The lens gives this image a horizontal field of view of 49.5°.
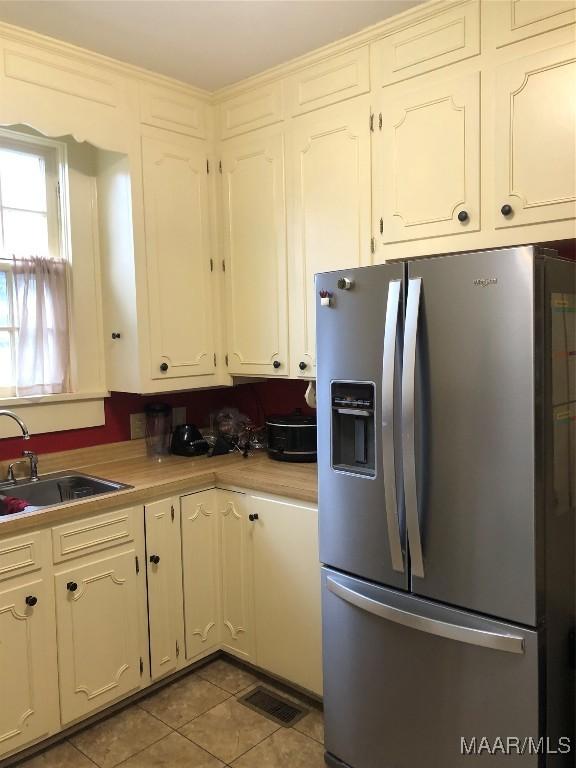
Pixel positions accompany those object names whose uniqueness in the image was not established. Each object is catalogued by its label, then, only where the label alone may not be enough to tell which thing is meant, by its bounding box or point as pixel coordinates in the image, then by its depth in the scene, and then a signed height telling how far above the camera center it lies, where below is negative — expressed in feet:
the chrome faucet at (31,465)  8.13 -1.25
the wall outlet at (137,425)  9.77 -0.91
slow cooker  8.82 -1.05
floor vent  7.64 -4.31
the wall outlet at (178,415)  10.34 -0.81
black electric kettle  9.54 -1.16
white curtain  8.55 +0.62
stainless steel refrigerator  5.14 -1.29
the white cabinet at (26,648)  6.56 -3.00
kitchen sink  7.97 -1.55
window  8.48 +1.39
